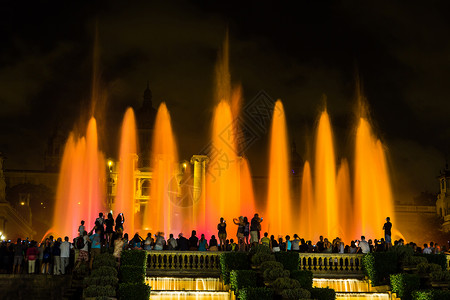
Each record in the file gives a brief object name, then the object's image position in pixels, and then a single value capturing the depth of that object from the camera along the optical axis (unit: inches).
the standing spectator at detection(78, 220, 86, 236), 1173.4
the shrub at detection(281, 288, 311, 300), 917.2
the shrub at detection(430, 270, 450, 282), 1031.6
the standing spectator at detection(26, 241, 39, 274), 1162.6
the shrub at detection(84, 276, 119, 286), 910.4
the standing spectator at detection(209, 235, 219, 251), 1257.2
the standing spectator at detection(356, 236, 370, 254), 1233.4
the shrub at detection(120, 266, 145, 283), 990.4
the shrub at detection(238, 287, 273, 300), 930.1
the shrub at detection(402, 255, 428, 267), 1084.5
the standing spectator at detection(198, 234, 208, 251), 1235.1
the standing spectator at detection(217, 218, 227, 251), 1275.8
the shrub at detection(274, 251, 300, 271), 1079.0
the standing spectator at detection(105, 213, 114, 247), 1202.6
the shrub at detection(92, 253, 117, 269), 991.8
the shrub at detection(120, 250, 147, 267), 1034.7
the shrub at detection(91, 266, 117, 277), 938.7
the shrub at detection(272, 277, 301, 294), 949.2
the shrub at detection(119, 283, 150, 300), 898.7
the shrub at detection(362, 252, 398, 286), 1108.5
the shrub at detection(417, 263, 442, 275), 1052.7
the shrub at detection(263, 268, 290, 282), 990.4
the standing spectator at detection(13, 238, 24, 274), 1176.8
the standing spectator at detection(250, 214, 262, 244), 1239.5
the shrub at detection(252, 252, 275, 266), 1039.6
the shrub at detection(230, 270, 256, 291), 1004.6
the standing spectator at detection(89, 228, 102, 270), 1109.1
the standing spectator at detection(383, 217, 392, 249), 1292.6
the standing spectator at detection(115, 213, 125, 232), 1165.5
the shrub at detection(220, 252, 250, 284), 1079.0
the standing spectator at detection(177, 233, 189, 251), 1241.4
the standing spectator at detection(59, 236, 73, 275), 1139.3
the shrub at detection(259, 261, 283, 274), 1010.1
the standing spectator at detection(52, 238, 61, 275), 1139.9
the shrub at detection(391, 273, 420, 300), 1034.7
